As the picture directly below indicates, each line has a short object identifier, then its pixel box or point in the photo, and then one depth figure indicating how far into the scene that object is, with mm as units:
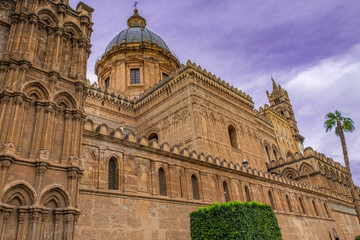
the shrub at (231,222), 10711
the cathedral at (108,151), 9492
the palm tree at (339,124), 30562
